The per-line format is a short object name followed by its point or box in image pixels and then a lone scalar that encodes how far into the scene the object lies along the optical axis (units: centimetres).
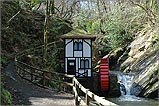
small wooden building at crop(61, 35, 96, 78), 1670
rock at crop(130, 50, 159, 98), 1684
